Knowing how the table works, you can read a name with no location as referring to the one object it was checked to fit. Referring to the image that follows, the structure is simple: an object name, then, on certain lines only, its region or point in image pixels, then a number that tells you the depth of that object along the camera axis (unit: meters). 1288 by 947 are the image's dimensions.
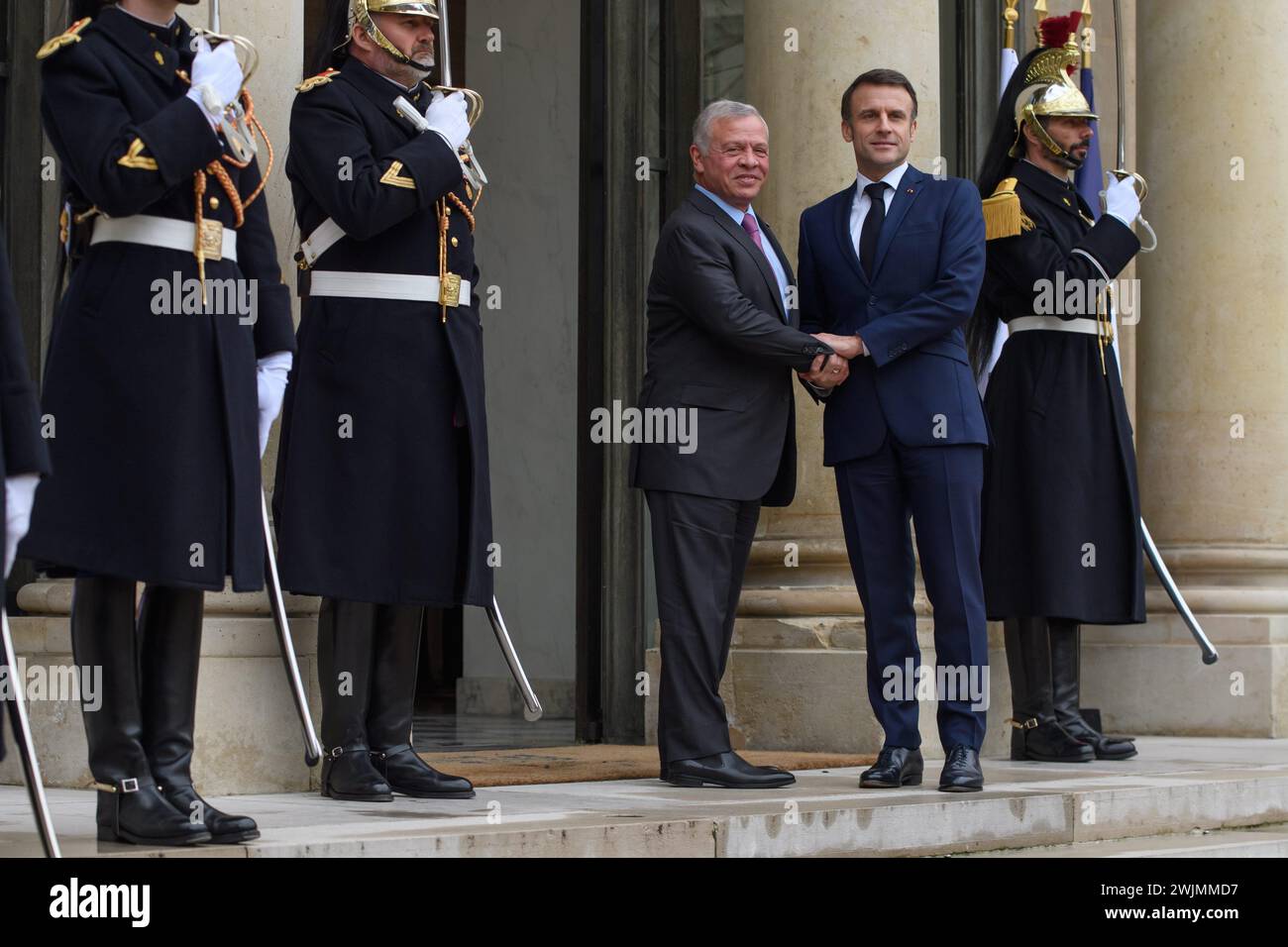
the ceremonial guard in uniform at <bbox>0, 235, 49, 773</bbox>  8.05
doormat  14.28
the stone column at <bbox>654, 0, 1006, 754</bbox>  16.34
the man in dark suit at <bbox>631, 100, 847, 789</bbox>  13.12
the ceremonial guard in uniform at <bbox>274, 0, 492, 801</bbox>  12.04
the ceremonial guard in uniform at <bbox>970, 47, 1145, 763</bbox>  15.89
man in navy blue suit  13.05
